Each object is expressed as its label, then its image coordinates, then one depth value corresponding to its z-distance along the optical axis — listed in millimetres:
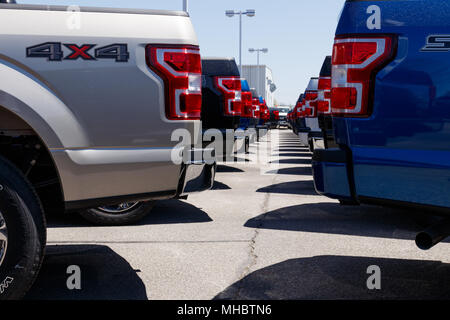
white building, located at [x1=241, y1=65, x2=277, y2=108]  75000
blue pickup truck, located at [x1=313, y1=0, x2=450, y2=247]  2643
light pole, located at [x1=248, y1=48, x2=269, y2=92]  61438
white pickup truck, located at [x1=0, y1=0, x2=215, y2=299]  2834
